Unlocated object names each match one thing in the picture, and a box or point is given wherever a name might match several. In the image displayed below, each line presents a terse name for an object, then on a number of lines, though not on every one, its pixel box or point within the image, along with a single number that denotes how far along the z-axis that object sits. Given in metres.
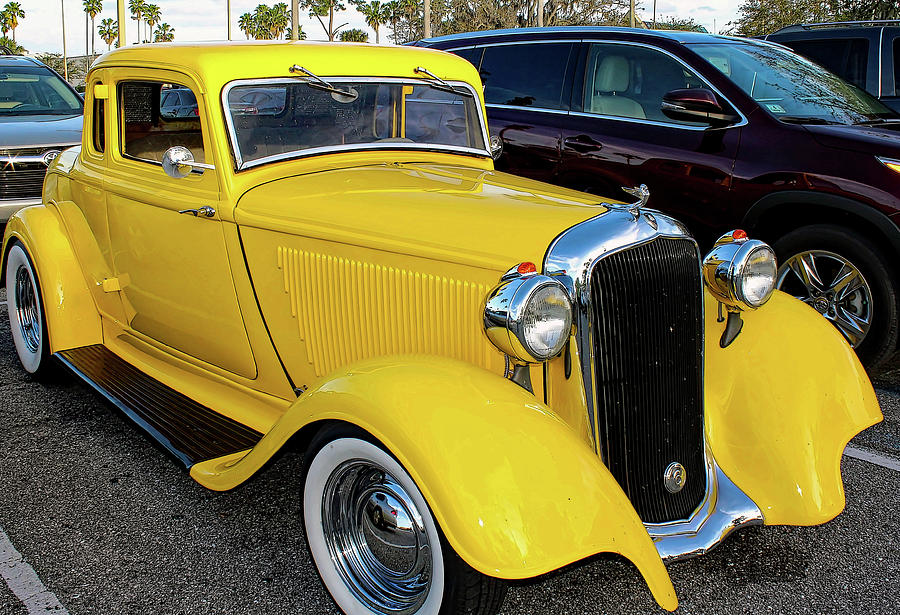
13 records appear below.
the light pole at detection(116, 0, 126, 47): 18.69
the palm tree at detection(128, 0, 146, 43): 59.94
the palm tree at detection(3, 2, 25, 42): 62.22
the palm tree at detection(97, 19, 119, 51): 67.62
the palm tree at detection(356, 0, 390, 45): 53.12
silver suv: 6.89
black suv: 7.00
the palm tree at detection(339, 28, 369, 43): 50.28
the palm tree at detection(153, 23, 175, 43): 61.20
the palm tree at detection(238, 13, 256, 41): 60.91
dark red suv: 4.47
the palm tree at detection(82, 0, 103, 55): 67.12
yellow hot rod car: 2.09
